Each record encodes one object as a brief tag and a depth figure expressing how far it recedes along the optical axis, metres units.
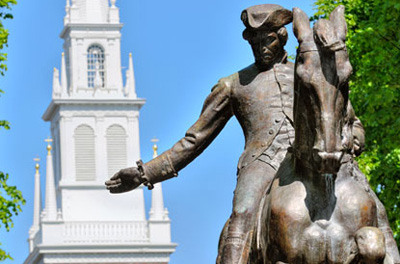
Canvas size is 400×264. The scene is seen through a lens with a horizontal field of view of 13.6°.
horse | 10.58
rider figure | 12.15
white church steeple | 125.38
